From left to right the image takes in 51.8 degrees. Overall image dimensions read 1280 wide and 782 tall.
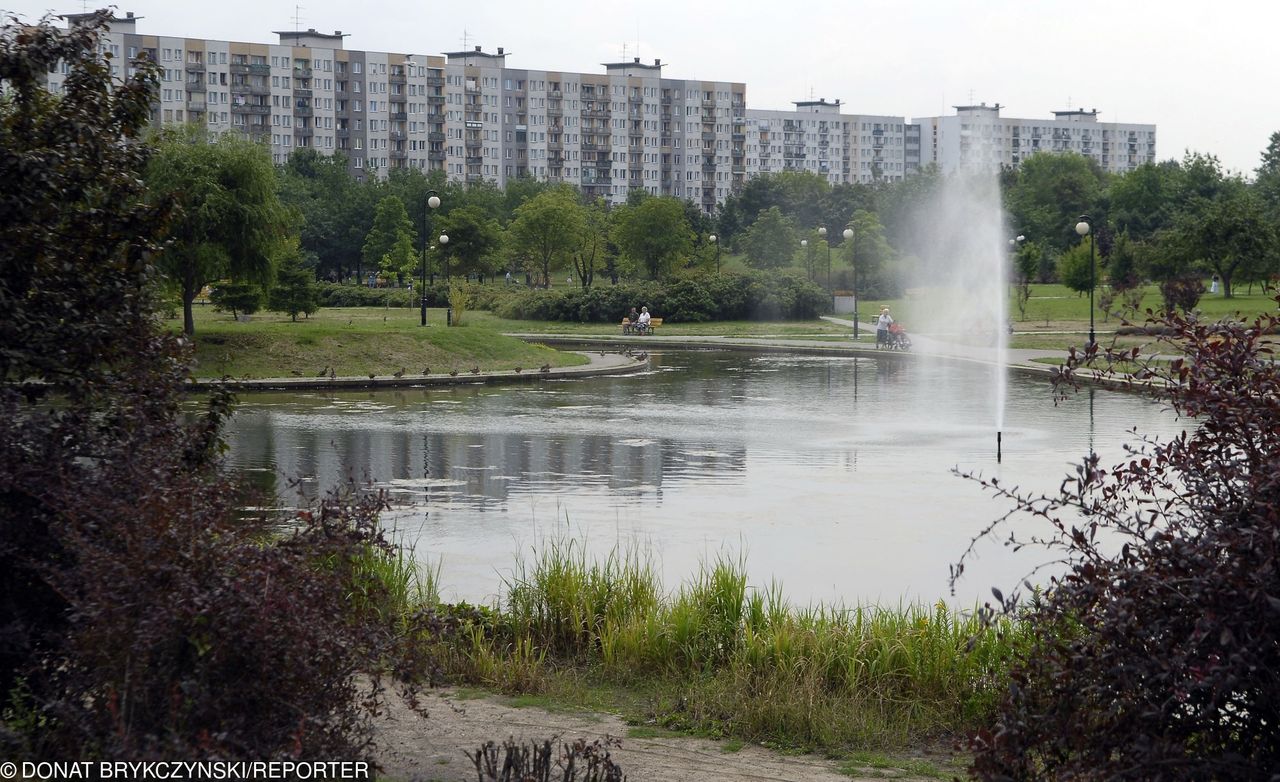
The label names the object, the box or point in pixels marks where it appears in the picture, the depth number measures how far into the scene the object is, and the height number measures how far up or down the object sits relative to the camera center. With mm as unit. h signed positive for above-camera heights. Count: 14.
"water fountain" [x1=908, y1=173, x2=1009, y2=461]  44034 +1327
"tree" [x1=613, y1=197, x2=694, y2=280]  88125 +4120
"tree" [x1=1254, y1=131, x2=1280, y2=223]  90050 +9427
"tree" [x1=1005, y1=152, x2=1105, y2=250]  107250 +7995
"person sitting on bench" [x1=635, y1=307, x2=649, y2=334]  57397 -1205
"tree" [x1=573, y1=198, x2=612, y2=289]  93625 +3655
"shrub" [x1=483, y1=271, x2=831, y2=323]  65438 -231
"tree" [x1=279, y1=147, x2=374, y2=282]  102750 +5570
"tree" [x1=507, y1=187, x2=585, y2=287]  87062 +4459
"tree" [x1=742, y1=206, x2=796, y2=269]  96250 +3977
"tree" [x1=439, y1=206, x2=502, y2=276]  86812 +3645
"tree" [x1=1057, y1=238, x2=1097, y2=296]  72438 +1521
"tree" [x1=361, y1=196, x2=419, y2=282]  90000 +4382
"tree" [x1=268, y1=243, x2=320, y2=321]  52125 +168
